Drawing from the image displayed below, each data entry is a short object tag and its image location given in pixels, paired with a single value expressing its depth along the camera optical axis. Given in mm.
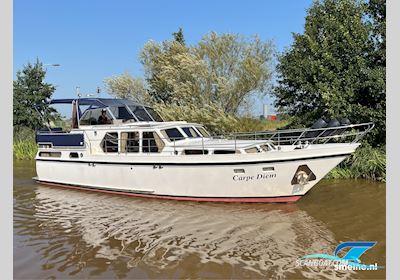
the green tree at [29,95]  23781
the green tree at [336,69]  14188
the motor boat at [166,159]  9461
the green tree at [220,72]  19734
